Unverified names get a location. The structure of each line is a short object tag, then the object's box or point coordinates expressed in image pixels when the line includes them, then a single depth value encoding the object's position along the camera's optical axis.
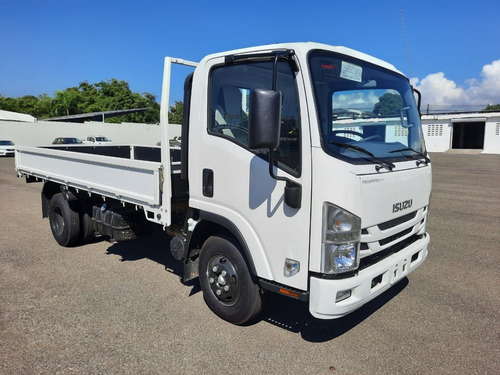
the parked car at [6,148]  28.25
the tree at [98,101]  46.94
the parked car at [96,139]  30.95
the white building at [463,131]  37.72
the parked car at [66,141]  26.09
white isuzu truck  2.85
